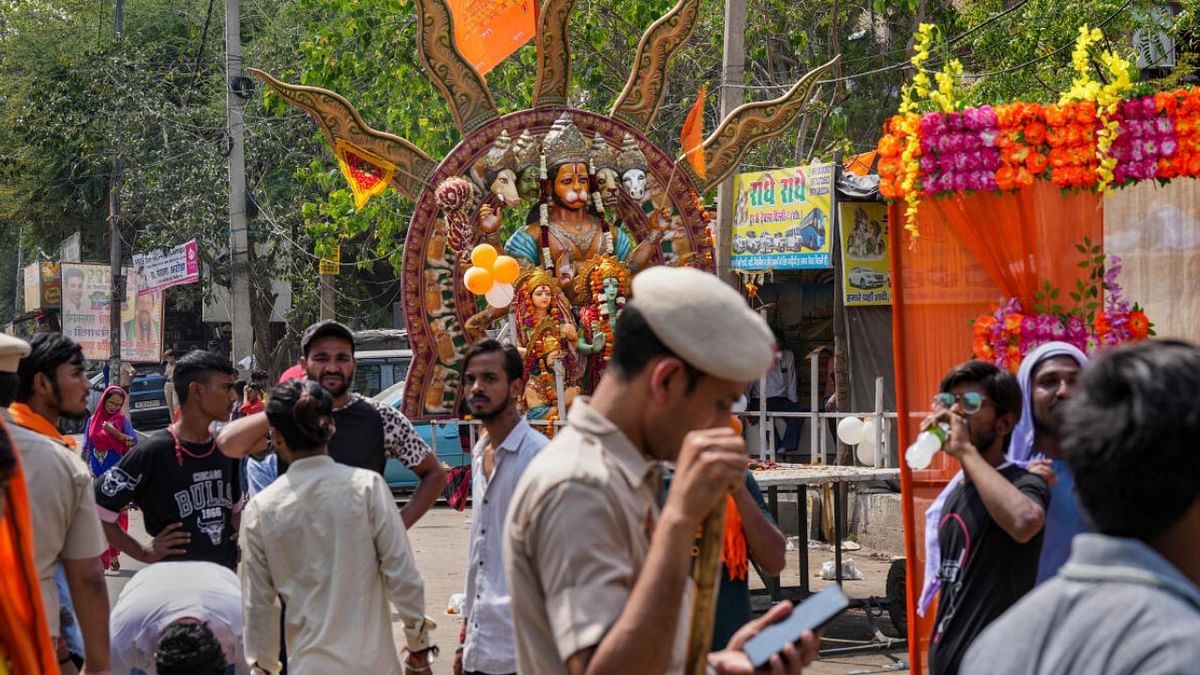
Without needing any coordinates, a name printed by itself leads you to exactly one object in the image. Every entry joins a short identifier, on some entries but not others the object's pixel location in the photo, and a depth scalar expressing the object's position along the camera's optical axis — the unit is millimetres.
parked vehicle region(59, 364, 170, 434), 28875
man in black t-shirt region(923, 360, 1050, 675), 4156
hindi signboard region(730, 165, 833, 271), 14039
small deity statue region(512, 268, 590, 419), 11188
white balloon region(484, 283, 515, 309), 10953
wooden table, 8961
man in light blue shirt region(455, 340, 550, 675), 4777
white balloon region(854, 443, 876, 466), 11695
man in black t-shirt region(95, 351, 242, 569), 5488
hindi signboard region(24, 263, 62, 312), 41125
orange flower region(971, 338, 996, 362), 6500
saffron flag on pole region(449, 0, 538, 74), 11461
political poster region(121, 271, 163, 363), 34031
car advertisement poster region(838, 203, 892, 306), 14055
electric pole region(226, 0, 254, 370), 18469
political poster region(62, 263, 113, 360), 35375
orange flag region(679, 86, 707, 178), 11578
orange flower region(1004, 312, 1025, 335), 6504
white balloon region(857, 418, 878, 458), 11570
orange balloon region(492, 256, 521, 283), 10688
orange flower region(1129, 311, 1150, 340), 6453
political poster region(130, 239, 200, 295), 23250
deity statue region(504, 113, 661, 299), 11211
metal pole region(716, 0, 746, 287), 12406
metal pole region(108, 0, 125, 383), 27500
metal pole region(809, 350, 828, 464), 12310
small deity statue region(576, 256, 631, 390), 11320
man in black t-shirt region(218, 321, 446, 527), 5543
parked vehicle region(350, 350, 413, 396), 19875
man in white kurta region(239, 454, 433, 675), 4648
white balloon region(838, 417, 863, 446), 11508
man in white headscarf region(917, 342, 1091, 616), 4367
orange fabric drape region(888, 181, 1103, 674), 6641
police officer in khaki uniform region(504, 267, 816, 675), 2291
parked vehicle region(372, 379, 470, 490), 17672
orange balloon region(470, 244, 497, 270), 10656
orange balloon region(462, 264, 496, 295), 10562
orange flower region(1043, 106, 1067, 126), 6461
